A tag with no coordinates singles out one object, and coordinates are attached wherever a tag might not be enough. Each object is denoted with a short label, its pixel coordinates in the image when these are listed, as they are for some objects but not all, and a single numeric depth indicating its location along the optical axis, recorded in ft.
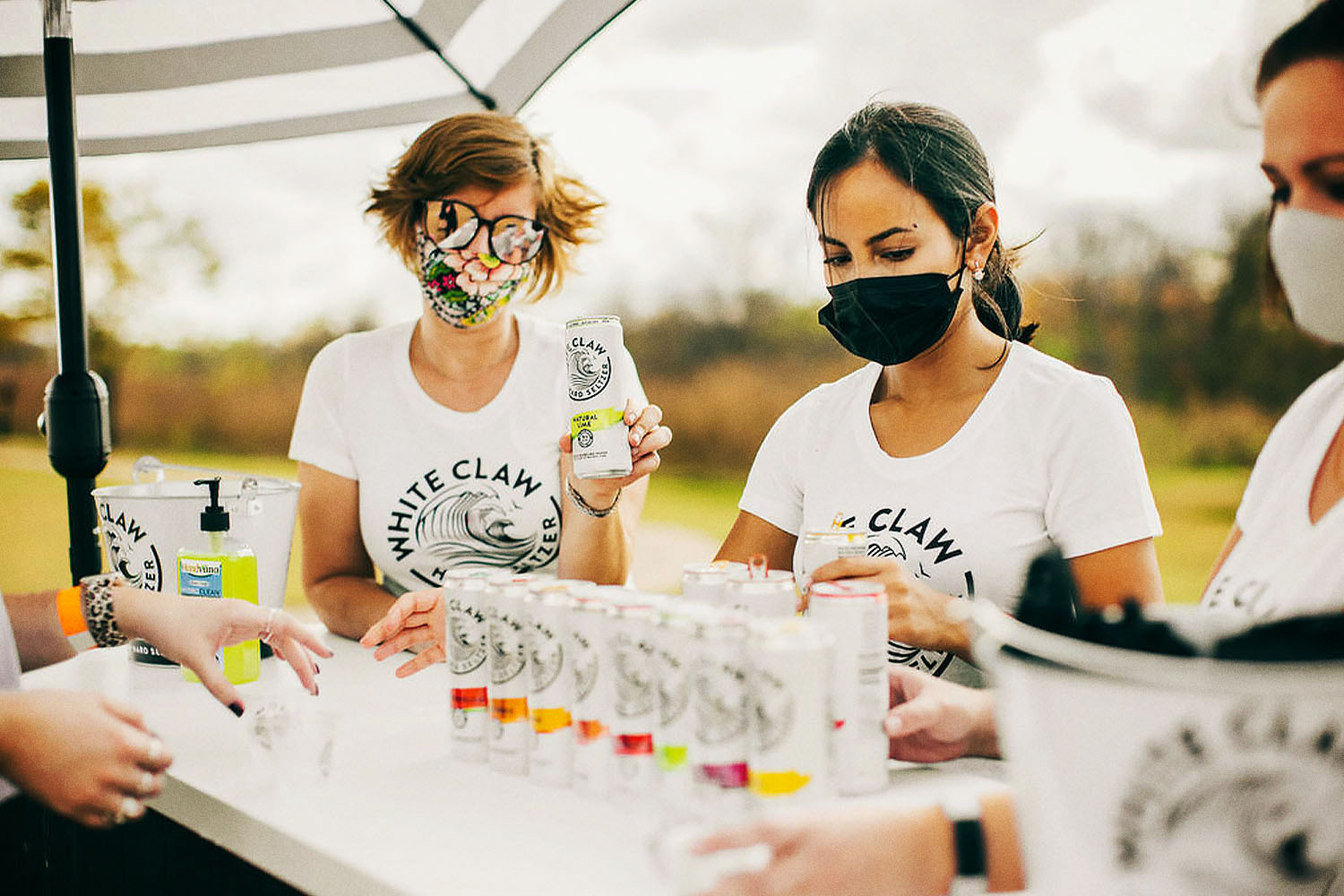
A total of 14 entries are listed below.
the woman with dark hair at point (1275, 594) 1.98
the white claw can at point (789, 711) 2.77
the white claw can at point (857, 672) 3.12
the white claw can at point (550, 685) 3.35
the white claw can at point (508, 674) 3.46
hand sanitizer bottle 4.73
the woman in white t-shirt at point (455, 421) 6.33
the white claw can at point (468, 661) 3.66
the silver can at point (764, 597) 3.38
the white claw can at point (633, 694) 3.11
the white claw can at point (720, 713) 2.87
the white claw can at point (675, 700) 3.01
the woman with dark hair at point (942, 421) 4.72
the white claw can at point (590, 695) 3.24
